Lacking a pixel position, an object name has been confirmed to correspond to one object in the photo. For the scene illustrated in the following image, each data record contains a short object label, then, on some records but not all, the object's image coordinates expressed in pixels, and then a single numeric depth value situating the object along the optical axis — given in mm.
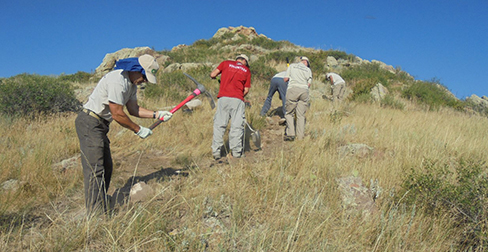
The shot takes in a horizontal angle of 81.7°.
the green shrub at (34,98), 7637
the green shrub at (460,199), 2890
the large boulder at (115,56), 16734
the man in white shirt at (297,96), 6727
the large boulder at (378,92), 12237
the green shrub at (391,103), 11383
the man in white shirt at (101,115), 3051
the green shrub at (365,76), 12461
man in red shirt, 5320
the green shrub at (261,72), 13289
